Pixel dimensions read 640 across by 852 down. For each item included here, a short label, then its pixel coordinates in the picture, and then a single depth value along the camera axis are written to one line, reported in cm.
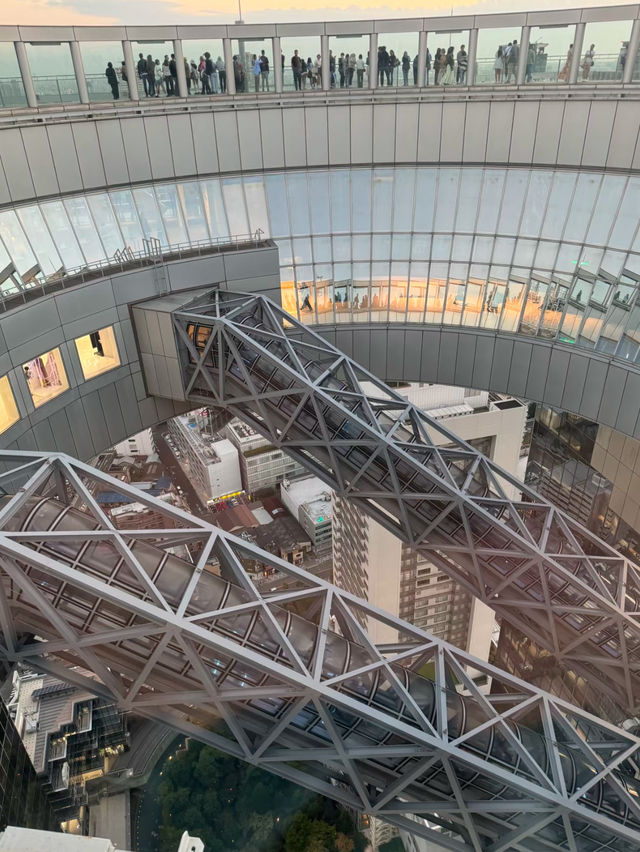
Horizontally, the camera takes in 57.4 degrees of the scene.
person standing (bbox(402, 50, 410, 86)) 2702
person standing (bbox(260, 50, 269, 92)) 2648
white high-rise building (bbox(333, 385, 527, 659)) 4950
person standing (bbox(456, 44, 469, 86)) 2647
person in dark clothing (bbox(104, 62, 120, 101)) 2412
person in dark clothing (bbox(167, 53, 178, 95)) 2533
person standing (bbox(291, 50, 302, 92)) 2678
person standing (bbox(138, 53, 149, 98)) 2473
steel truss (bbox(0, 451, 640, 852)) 1320
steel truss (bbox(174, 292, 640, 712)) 2216
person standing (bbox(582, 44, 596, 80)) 2459
